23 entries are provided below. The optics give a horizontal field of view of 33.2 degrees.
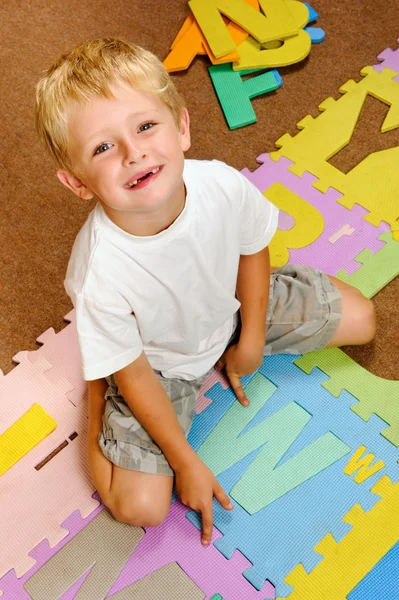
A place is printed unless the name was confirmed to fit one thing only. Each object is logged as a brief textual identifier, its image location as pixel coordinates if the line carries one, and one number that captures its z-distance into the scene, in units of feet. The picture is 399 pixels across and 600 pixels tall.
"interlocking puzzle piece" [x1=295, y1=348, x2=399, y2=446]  3.74
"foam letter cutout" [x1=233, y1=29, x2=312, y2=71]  5.10
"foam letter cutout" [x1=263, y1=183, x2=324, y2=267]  4.34
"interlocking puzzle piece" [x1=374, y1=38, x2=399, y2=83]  5.11
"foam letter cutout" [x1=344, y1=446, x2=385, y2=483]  3.57
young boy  2.62
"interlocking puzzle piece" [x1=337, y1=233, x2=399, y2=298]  4.17
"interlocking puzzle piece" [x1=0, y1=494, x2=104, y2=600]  3.41
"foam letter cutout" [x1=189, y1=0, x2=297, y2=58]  5.14
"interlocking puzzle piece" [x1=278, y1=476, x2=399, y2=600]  3.30
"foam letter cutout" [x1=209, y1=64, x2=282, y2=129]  4.96
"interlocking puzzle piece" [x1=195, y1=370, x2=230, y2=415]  3.84
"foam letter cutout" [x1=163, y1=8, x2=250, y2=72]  5.15
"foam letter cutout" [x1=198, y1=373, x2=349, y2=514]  3.58
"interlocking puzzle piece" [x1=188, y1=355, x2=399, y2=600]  3.41
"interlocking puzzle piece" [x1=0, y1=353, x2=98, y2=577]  3.54
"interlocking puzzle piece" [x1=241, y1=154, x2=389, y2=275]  4.30
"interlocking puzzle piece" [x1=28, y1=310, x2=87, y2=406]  3.96
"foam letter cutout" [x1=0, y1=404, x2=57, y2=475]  3.77
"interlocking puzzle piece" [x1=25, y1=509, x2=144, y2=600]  3.40
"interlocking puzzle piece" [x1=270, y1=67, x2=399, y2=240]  4.50
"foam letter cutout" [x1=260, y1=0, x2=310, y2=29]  5.26
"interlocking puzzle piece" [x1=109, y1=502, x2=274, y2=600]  3.34
